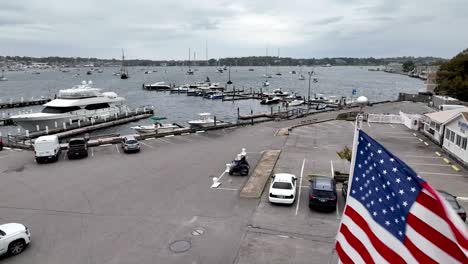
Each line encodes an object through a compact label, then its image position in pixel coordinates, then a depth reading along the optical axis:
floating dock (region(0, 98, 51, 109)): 75.82
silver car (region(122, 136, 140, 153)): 30.02
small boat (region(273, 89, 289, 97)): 94.50
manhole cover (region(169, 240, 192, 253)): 13.91
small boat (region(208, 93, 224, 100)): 96.66
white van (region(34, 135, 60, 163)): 27.03
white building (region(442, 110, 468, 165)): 25.83
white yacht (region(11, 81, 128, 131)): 47.06
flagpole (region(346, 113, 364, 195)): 6.54
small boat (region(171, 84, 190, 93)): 113.00
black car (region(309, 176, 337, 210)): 17.41
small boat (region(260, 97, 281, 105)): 85.50
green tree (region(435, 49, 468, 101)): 53.47
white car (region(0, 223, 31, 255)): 13.41
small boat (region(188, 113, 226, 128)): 50.97
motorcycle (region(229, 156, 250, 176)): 23.50
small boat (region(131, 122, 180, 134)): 45.28
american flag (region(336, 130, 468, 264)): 4.61
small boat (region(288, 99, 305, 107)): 79.50
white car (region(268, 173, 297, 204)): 18.28
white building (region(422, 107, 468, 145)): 29.70
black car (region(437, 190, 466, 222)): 15.47
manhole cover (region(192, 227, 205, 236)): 15.23
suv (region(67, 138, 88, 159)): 28.32
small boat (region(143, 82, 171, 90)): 123.06
